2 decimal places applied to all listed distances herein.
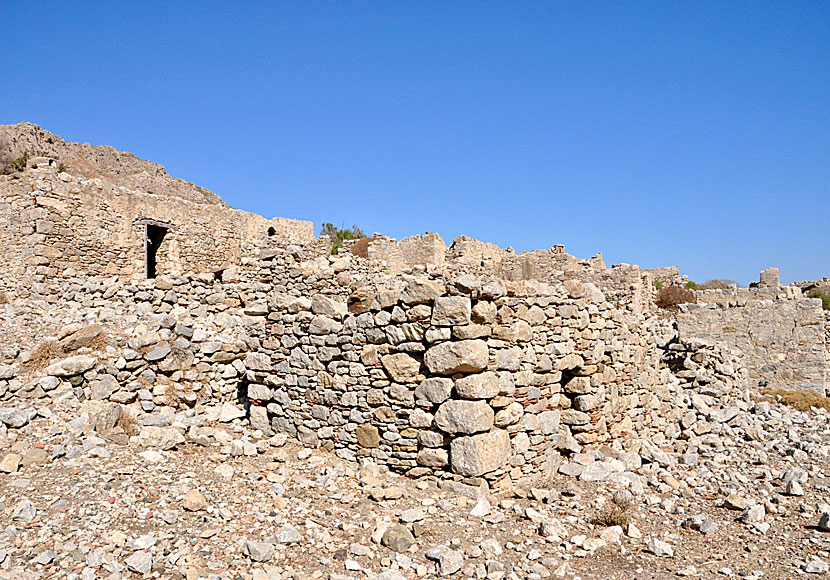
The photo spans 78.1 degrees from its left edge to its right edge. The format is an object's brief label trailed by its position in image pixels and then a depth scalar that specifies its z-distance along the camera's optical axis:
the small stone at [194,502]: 4.86
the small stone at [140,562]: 3.95
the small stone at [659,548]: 4.67
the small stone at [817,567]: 4.38
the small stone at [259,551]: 4.27
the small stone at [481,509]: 5.20
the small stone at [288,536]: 4.55
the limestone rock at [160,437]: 6.18
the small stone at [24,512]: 4.25
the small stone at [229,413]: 7.27
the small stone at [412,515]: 4.96
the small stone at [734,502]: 5.63
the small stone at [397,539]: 4.58
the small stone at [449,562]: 4.30
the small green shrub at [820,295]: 24.57
